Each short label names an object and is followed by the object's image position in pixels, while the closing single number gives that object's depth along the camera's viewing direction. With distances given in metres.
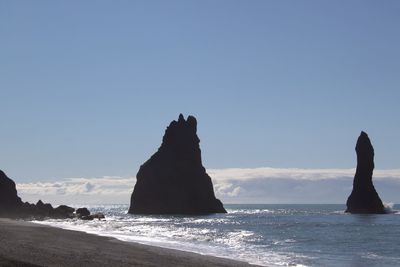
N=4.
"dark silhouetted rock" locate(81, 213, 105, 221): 115.99
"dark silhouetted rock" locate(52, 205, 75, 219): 125.93
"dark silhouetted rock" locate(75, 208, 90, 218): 125.11
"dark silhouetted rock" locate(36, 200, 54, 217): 127.88
